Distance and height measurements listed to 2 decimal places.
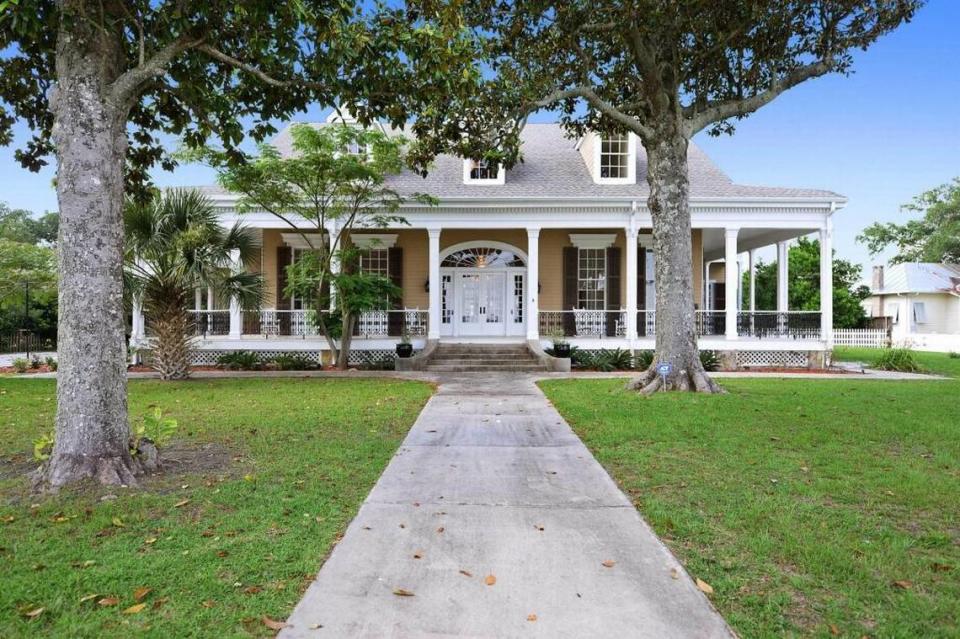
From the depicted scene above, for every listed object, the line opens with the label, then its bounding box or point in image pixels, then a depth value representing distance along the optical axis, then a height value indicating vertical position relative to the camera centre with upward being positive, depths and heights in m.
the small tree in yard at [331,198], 13.21 +3.02
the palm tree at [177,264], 11.82 +1.19
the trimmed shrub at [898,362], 16.06 -1.08
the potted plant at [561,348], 15.48 -0.65
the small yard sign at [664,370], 10.81 -0.85
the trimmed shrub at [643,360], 15.89 -1.00
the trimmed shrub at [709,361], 15.72 -1.00
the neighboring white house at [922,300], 34.56 +1.31
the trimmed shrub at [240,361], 15.63 -1.00
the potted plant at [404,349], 15.41 -0.68
